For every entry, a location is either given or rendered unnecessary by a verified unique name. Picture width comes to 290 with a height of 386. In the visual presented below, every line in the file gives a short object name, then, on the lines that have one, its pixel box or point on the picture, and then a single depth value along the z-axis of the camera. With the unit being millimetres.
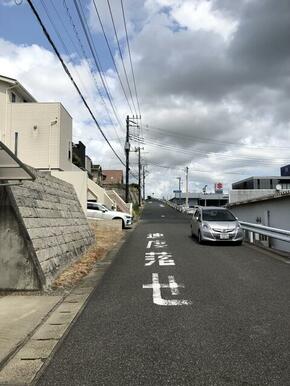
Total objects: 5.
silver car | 18438
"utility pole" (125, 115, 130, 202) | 47562
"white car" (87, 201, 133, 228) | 32906
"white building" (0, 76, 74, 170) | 30266
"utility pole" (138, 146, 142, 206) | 85750
